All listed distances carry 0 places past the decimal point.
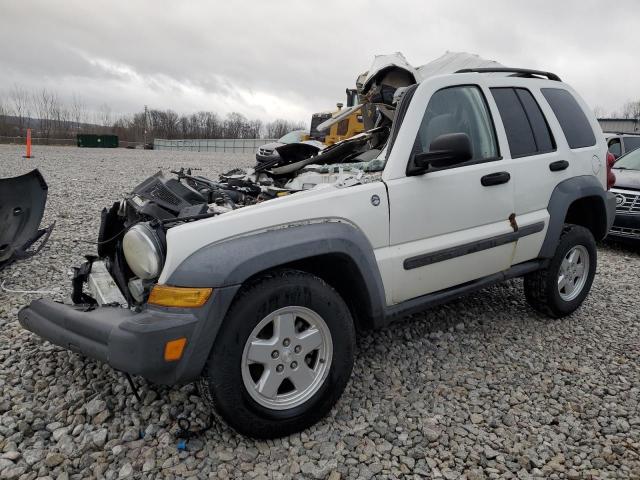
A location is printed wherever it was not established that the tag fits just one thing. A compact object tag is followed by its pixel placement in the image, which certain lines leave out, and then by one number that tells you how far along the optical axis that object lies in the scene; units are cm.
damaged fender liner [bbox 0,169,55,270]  491
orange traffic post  1833
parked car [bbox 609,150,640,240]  705
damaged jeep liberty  234
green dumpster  4069
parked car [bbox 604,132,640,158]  1050
